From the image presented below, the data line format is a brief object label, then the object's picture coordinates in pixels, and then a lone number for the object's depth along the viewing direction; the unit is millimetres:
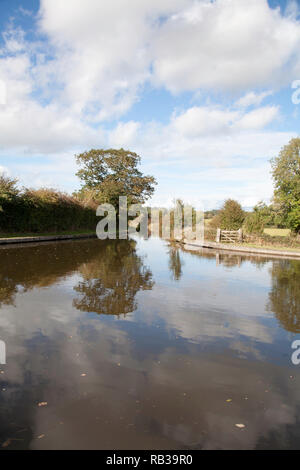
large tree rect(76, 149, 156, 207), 43844
